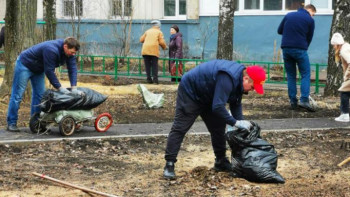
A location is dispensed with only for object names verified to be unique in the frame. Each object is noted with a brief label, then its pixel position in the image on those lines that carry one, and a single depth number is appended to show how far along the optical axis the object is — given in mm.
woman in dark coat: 16938
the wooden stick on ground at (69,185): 5902
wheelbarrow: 8727
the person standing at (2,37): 16406
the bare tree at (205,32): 21062
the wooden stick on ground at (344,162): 7275
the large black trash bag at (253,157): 6535
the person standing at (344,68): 10031
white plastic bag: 11667
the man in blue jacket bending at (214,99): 6066
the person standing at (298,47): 11305
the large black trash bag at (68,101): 8609
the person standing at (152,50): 16453
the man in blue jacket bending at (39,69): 8539
